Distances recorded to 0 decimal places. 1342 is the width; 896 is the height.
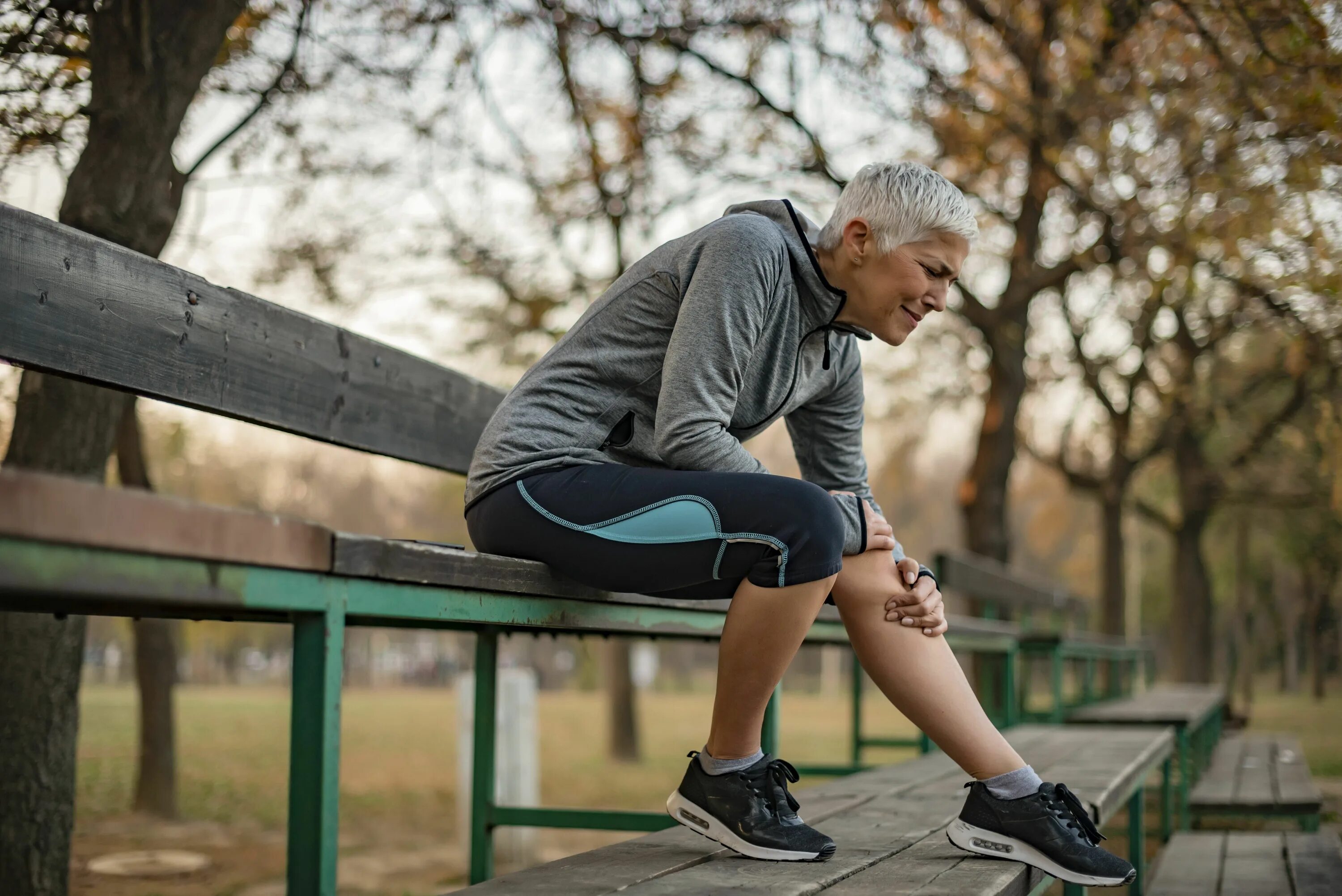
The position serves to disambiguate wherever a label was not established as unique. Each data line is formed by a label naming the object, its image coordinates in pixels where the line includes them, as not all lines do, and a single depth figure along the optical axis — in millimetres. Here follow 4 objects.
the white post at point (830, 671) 42625
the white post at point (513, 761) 8273
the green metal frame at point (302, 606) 1062
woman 1983
